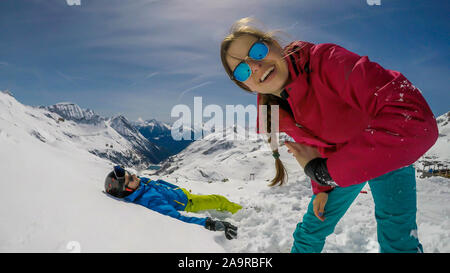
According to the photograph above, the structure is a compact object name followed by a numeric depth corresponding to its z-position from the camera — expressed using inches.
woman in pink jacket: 42.5
